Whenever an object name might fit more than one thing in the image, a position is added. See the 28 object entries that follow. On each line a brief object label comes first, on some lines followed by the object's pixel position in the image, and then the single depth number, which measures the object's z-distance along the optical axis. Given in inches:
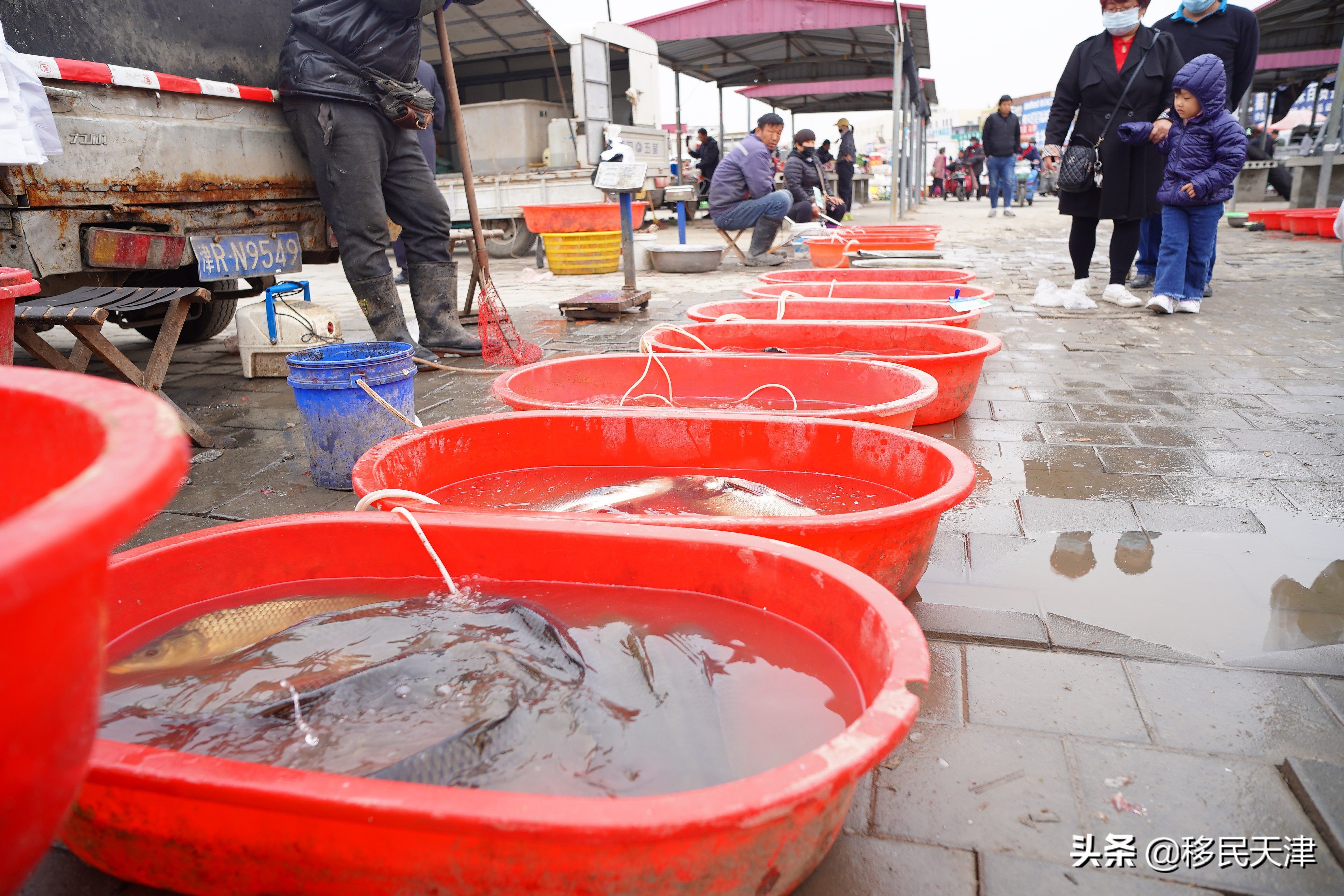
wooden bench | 121.3
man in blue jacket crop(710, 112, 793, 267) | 370.6
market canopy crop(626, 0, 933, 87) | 496.1
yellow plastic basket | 365.1
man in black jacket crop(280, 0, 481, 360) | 158.4
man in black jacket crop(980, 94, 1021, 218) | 538.0
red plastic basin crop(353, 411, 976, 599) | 86.0
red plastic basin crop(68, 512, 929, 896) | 37.9
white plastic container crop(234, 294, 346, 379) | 185.6
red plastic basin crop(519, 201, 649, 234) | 358.7
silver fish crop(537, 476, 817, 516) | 90.6
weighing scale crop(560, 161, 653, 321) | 248.7
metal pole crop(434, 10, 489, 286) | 180.4
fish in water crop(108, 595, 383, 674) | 66.7
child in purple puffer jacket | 207.3
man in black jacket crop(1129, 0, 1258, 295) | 231.6
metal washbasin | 364.8
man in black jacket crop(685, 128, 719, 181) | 685.3
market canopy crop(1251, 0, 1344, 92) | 629.3
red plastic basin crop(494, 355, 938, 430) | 132.1
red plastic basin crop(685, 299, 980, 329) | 181.5
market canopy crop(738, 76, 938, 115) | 830.5
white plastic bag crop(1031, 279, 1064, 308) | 255.9
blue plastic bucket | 112.9
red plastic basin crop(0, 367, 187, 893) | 22.2
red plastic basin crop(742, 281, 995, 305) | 199.3
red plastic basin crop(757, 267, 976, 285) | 223.6
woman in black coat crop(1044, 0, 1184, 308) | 217.2
